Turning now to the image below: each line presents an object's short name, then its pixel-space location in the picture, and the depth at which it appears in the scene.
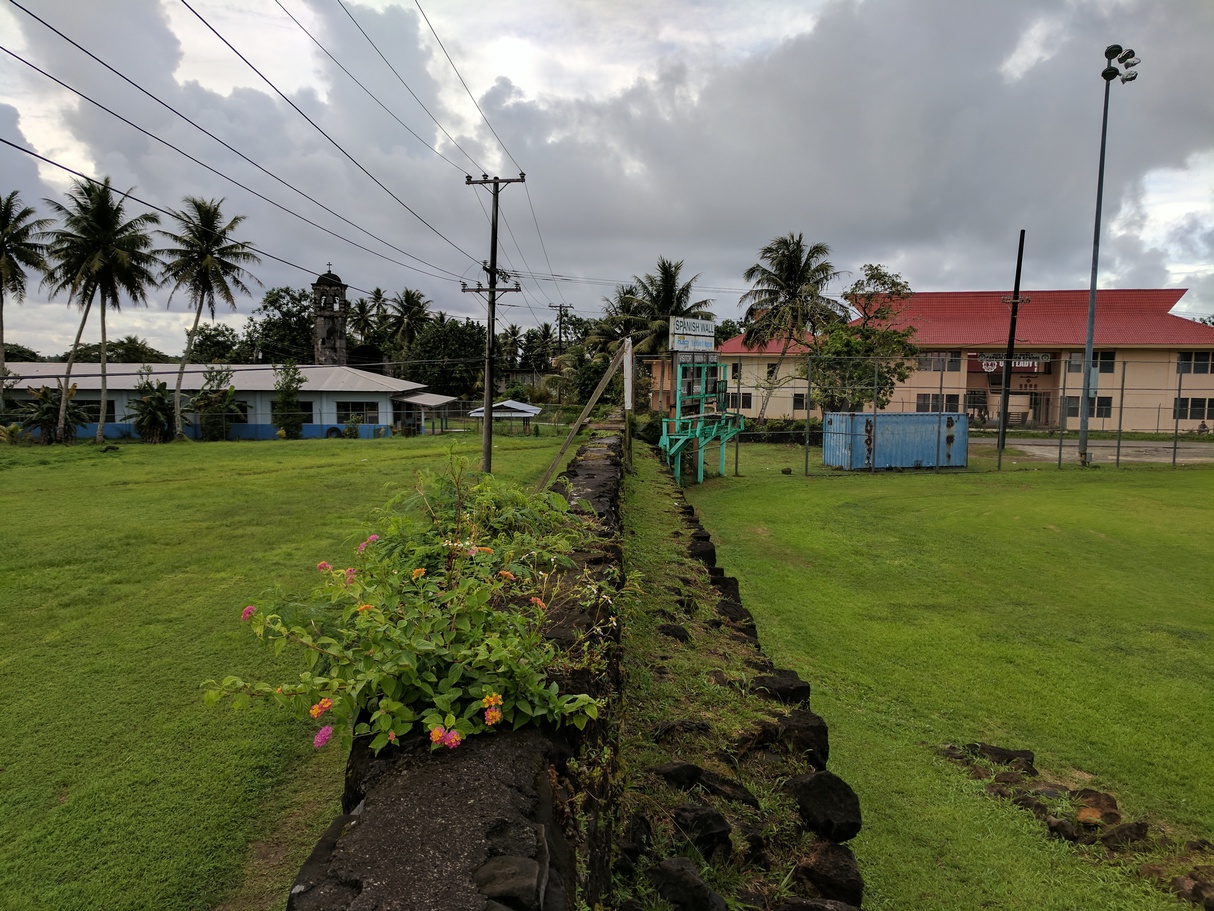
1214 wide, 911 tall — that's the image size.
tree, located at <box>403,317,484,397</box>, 50.22
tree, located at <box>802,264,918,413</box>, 26.52
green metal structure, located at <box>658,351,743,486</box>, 16.50
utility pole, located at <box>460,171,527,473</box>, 15.48
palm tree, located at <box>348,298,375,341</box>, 62.00
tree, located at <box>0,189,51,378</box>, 29.92
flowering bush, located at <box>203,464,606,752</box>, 2.28
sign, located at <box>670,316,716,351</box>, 17.53
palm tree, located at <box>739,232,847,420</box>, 36.09
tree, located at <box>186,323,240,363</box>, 56.88
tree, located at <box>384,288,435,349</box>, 58.34
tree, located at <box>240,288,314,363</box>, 57.88
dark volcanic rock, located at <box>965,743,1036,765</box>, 4.60
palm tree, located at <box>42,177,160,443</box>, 29.12
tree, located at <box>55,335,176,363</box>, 54.22
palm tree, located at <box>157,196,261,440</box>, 32.44
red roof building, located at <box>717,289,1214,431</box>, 35.22
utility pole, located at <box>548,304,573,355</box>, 67.74
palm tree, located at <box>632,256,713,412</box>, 38.16
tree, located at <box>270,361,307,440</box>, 35.09
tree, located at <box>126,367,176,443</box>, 31.67
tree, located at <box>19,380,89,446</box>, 29.66
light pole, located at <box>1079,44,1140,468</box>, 20.75
